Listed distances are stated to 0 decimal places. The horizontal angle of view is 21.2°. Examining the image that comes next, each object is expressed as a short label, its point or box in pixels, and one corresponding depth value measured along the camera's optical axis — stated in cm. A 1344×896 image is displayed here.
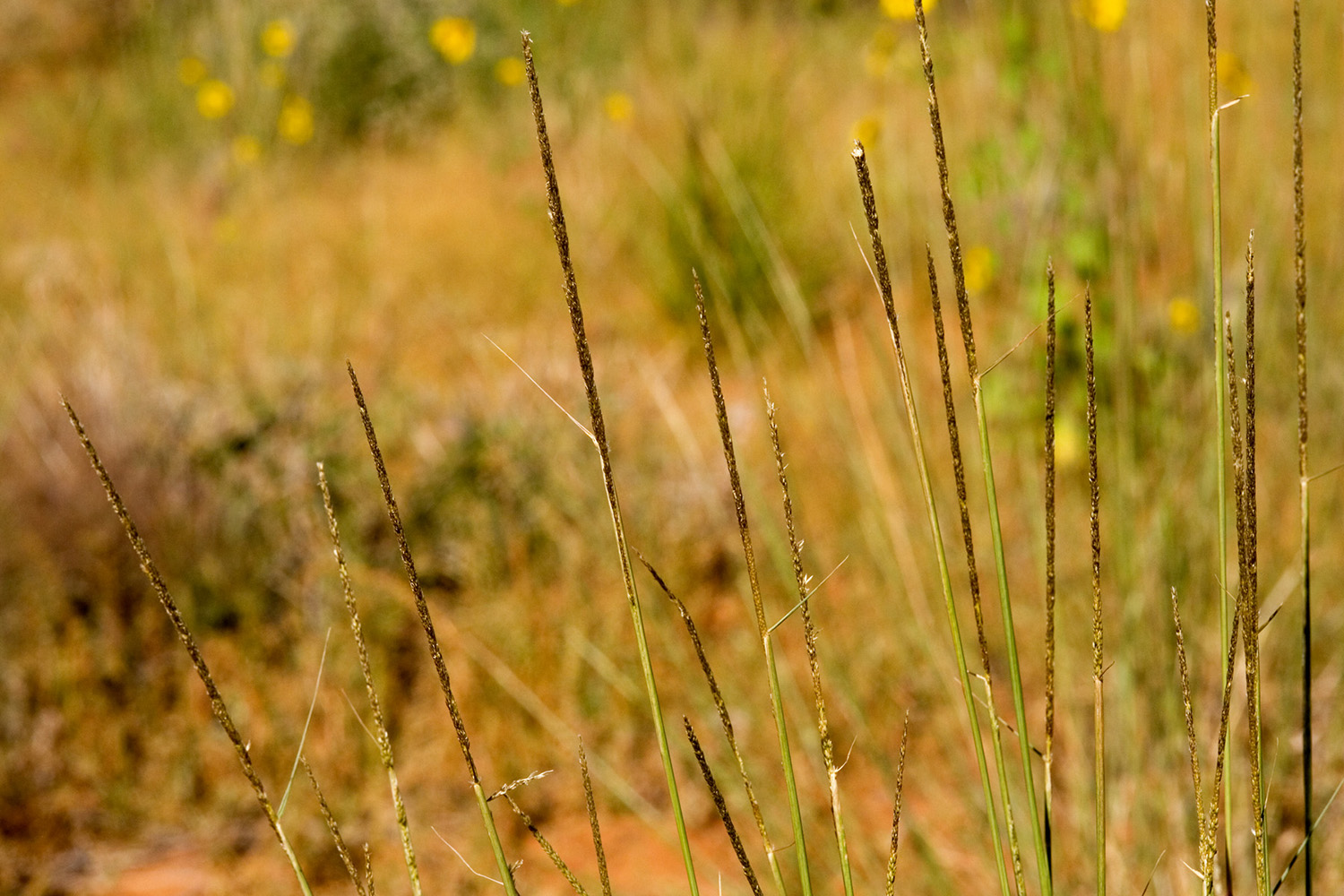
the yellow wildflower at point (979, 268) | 354
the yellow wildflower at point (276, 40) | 707
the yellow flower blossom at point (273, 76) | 722
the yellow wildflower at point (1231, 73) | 257
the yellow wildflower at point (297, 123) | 707
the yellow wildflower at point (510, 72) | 608
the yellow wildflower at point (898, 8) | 264
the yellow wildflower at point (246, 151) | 727
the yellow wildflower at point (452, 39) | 600
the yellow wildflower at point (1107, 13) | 236
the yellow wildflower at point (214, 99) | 697
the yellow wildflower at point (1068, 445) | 356
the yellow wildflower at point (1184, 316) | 314
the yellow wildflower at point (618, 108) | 463
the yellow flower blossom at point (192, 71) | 735
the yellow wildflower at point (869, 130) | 264
